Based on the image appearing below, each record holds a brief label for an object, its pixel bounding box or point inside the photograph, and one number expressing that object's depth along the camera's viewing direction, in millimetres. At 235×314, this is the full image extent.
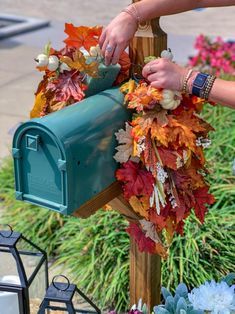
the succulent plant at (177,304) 1826
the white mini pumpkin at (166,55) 1837
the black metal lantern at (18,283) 1896
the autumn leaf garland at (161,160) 1789
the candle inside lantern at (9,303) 1974
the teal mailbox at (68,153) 1633
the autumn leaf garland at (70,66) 1810
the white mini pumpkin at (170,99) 1772
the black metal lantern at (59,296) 1740
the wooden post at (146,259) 1915
